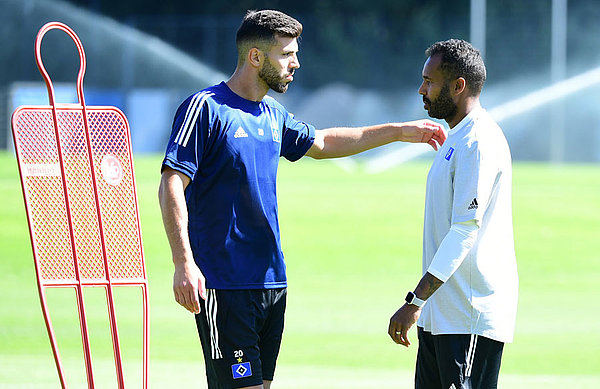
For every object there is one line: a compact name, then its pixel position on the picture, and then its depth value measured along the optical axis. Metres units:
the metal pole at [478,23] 76.25
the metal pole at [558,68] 75.81
